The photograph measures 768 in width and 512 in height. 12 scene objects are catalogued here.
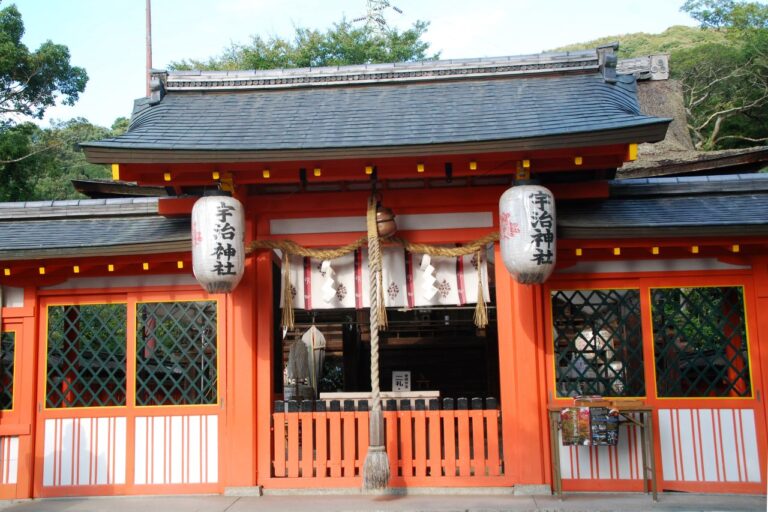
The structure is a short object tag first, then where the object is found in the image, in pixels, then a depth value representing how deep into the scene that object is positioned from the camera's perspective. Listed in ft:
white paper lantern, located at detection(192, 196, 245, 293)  23.63
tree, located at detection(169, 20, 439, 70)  97.09
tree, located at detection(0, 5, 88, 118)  60.03
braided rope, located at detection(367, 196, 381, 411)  24.14
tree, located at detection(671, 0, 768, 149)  92.02
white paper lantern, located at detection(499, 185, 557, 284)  22.91
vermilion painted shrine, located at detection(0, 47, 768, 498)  24.49
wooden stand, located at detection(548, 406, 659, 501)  23.45
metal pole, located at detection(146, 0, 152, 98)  79.56
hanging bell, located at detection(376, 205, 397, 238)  24.80
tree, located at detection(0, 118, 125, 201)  58.34
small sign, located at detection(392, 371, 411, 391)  43.96
